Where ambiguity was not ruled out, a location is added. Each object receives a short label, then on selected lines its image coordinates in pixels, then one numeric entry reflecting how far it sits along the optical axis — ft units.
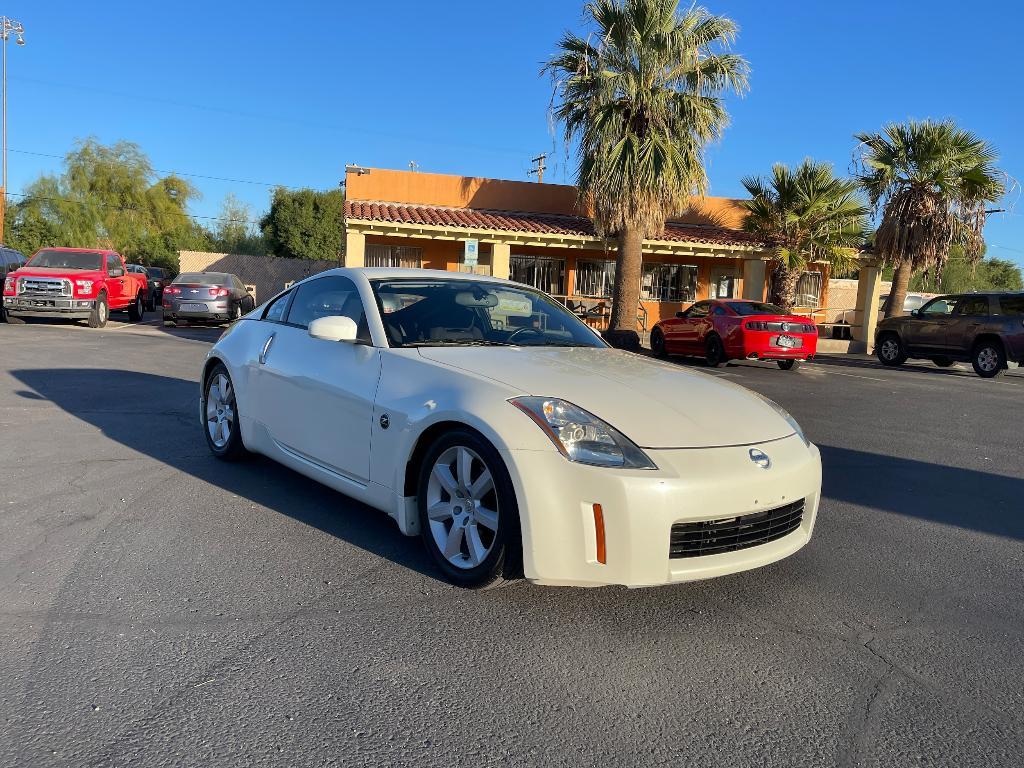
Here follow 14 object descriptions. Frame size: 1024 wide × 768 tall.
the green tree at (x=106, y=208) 143.14
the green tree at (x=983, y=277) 198.18
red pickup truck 56.80
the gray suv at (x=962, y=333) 51.80
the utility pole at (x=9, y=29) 142.00
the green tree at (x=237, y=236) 180.34
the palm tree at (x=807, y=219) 68.90
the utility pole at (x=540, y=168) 112.16
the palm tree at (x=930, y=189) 67.56
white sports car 10.05
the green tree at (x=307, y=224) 160.76
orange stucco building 67.77
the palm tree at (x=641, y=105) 57.82
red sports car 48.91
